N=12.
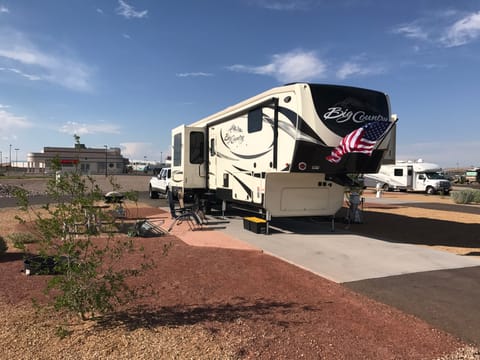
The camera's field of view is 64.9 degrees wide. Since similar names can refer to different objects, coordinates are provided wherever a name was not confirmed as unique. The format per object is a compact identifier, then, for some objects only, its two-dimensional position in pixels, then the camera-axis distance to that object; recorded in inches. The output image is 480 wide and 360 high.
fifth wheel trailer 308.2
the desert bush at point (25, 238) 299.5
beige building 3754.9
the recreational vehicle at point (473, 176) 2208.9
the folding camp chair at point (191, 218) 404.4
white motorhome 1137.4
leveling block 369.4
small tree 139.5
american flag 313.0
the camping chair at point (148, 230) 344.5
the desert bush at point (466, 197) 818.8
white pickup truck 771.9
